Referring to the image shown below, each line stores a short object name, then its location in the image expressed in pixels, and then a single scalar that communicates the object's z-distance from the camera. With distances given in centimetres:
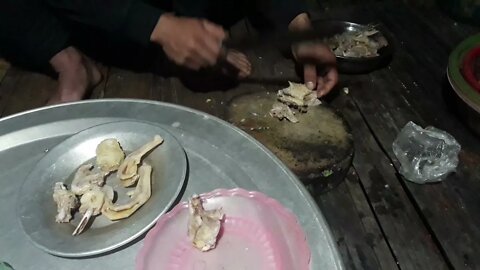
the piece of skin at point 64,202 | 70
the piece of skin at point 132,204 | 71
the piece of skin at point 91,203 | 71
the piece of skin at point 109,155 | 76
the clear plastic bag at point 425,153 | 124
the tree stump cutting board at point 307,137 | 117
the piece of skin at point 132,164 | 76
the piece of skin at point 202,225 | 64
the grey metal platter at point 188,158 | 66
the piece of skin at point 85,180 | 73
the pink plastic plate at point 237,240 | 63
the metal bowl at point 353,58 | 159
